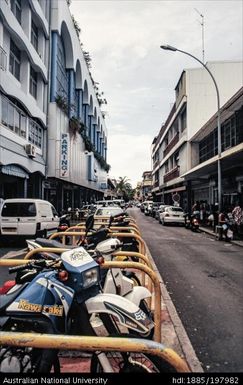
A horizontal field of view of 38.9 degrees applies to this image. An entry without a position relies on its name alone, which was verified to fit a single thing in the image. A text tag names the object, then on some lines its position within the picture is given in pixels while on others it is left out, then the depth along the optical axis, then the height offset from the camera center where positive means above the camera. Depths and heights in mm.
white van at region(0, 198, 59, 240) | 13117 -685
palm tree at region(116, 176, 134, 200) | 111438 +4494
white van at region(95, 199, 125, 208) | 29203 -71
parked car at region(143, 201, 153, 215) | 45575 -912
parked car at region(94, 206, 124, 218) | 15459 -444
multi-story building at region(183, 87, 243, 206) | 17766 +2205
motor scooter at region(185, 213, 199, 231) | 21141 -1340
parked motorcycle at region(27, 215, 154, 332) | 3971 -902
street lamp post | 17391 +3547
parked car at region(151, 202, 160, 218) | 40697 -930
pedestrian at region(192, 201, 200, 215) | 22775 -520
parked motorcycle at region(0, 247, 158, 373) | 2592 -871
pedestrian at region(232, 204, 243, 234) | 17562 -715
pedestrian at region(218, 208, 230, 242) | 16391 -1040
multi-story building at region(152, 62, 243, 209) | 31266 +9864
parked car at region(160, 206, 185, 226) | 25531 -1105
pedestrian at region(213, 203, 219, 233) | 20656 -1054
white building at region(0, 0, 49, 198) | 16641 +5895
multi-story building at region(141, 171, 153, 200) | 118125 +5492
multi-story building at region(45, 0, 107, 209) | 25000 +7411
